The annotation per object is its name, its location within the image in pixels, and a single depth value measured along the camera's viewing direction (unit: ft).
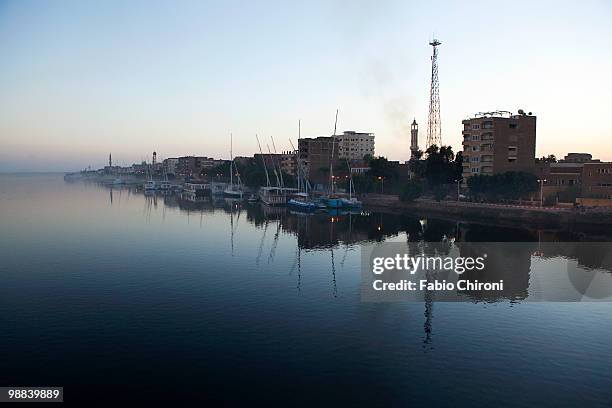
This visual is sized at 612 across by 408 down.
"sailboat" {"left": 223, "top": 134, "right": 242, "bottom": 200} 394.38
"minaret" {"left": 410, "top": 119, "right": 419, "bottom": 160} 482.61
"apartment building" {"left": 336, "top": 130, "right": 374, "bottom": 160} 555.28
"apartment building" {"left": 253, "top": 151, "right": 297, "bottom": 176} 490.81
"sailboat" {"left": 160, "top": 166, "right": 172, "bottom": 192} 532.73
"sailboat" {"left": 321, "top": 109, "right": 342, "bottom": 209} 277.44
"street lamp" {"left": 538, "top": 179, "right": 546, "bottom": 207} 226.99
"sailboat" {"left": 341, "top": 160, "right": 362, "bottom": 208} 277.03
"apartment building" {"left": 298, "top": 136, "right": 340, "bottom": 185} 439.22
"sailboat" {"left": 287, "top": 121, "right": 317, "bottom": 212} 275.51
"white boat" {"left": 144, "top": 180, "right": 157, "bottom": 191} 516.20
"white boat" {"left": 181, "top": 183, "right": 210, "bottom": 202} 425.69
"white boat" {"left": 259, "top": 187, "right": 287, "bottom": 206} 324.60
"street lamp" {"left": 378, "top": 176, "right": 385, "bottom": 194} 337.11
